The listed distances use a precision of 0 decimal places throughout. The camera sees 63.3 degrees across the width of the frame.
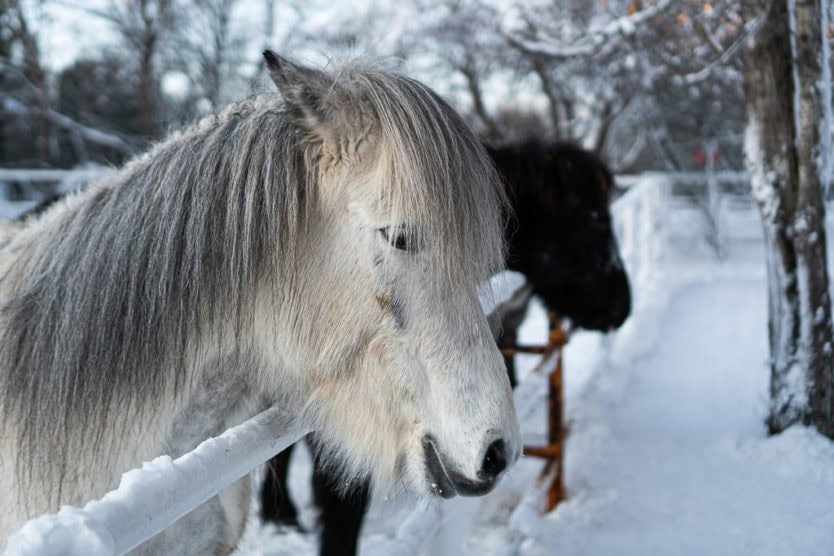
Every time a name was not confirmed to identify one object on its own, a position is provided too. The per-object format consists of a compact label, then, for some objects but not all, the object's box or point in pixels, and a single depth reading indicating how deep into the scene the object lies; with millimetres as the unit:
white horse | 1502
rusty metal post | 3688
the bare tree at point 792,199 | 3133
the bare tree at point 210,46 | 10102
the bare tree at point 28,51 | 8766
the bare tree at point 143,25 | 9359
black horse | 4426
